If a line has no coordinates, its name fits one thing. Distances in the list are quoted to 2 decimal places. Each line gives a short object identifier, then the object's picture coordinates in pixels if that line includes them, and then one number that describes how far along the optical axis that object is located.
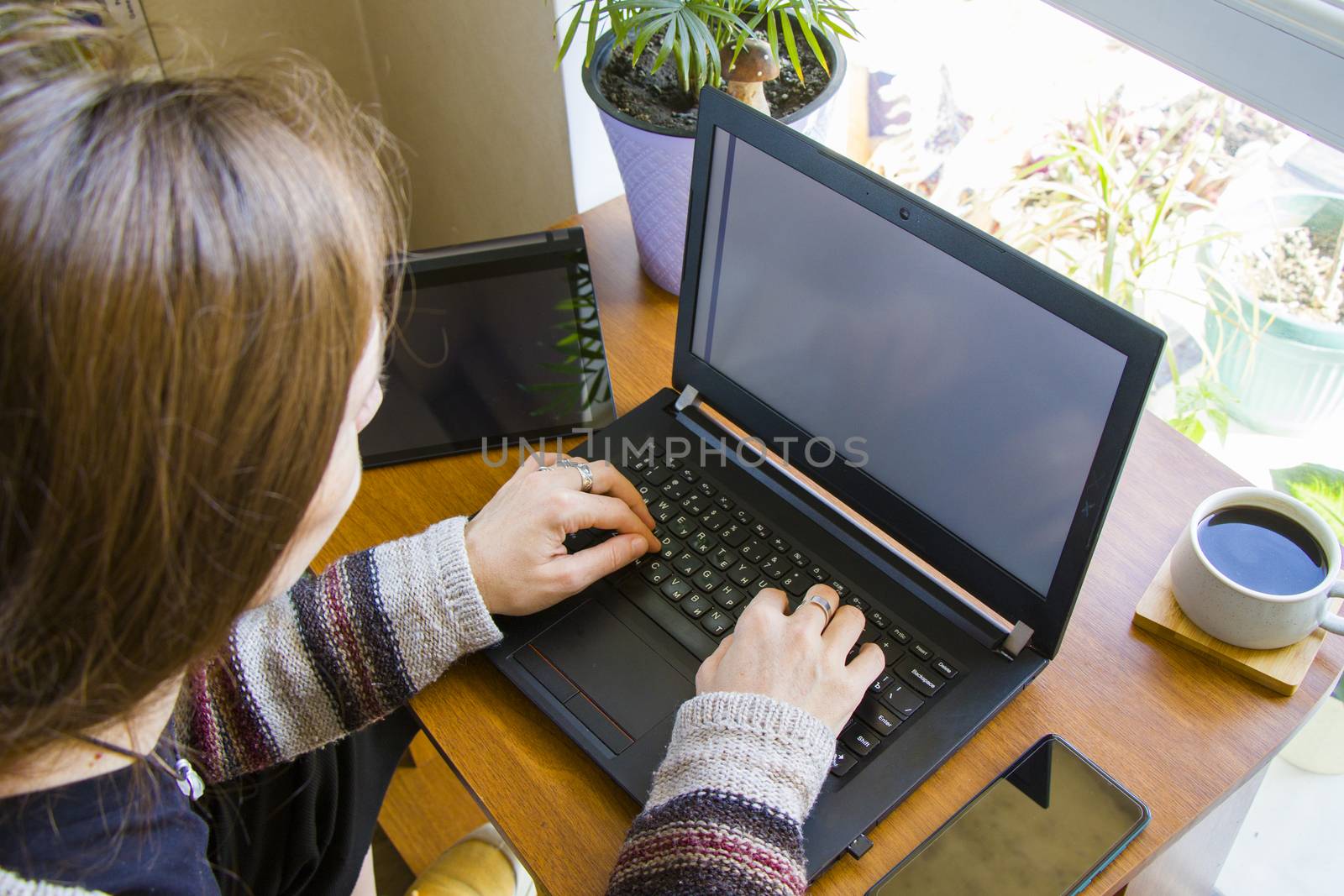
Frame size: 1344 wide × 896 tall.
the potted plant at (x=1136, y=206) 1.07
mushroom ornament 0.86
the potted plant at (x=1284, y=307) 1.01
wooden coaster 0.70
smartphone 0.62
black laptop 0.62
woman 0.39
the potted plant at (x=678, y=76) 0.84
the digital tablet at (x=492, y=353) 0.82
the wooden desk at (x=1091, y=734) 0.65
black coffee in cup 0.70
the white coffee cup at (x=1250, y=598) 0.68
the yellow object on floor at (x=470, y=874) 0.82
